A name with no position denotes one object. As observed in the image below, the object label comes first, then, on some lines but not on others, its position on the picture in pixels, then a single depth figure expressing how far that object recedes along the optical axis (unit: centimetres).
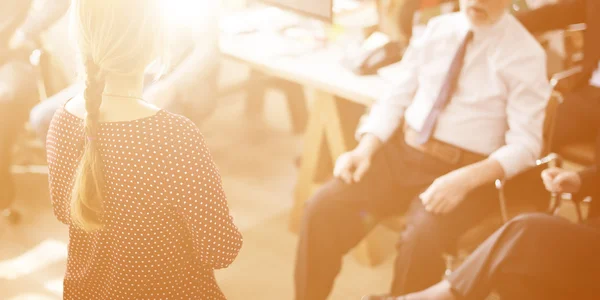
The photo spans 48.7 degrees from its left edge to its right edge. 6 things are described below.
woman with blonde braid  141
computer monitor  271
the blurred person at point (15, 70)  292
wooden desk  252
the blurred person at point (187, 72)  267
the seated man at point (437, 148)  206
